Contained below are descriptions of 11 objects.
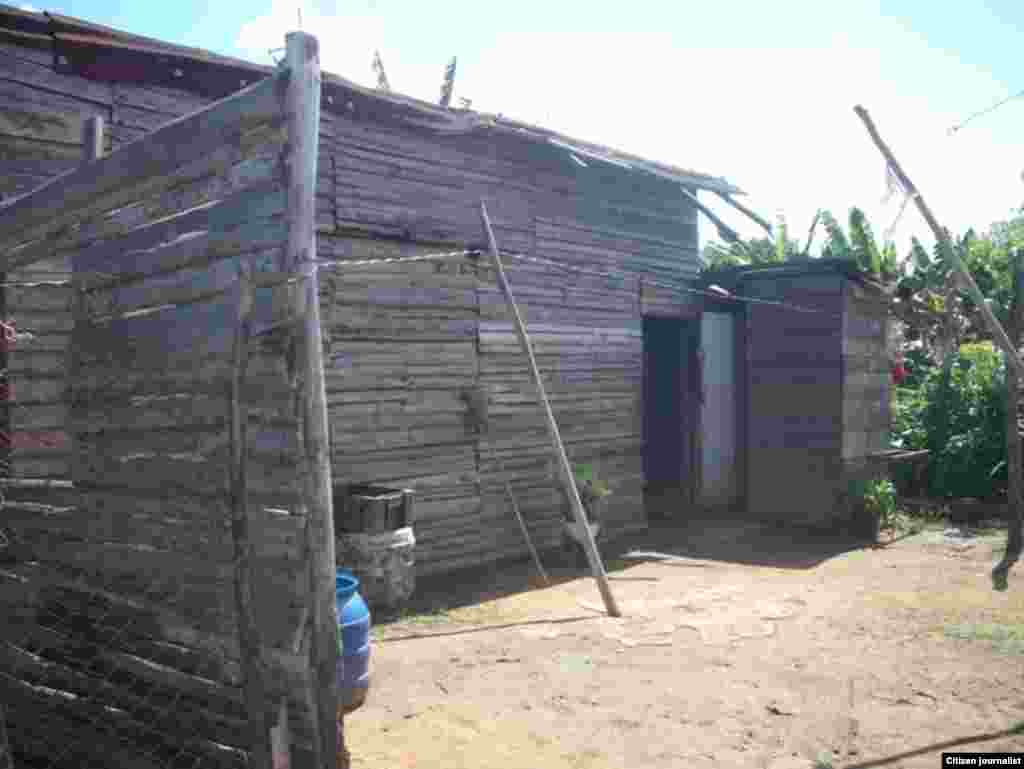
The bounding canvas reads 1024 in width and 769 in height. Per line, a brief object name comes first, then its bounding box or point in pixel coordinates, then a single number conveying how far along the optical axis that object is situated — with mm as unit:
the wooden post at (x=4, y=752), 3336
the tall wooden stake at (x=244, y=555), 2826
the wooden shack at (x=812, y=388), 10398
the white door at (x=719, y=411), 11438
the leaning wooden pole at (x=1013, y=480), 7203
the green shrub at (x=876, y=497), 10148
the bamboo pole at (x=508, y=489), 8407
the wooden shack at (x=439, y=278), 5801
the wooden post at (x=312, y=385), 2697
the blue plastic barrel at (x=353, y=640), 4664
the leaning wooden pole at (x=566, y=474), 6508
